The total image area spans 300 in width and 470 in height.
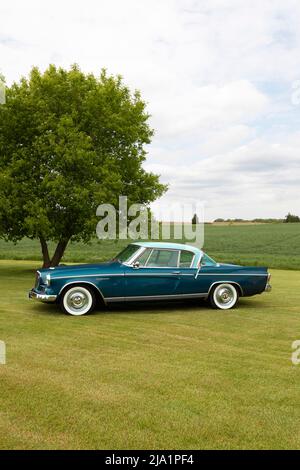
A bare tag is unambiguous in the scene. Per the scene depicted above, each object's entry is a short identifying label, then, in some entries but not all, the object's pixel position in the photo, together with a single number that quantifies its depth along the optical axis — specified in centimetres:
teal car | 896
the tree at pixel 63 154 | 1617
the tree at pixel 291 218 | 9906
